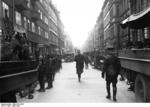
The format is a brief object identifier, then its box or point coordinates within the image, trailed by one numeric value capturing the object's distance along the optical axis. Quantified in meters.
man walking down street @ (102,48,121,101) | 4.63
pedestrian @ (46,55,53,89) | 6.48
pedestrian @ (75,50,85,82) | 8.00
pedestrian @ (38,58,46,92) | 5.98
